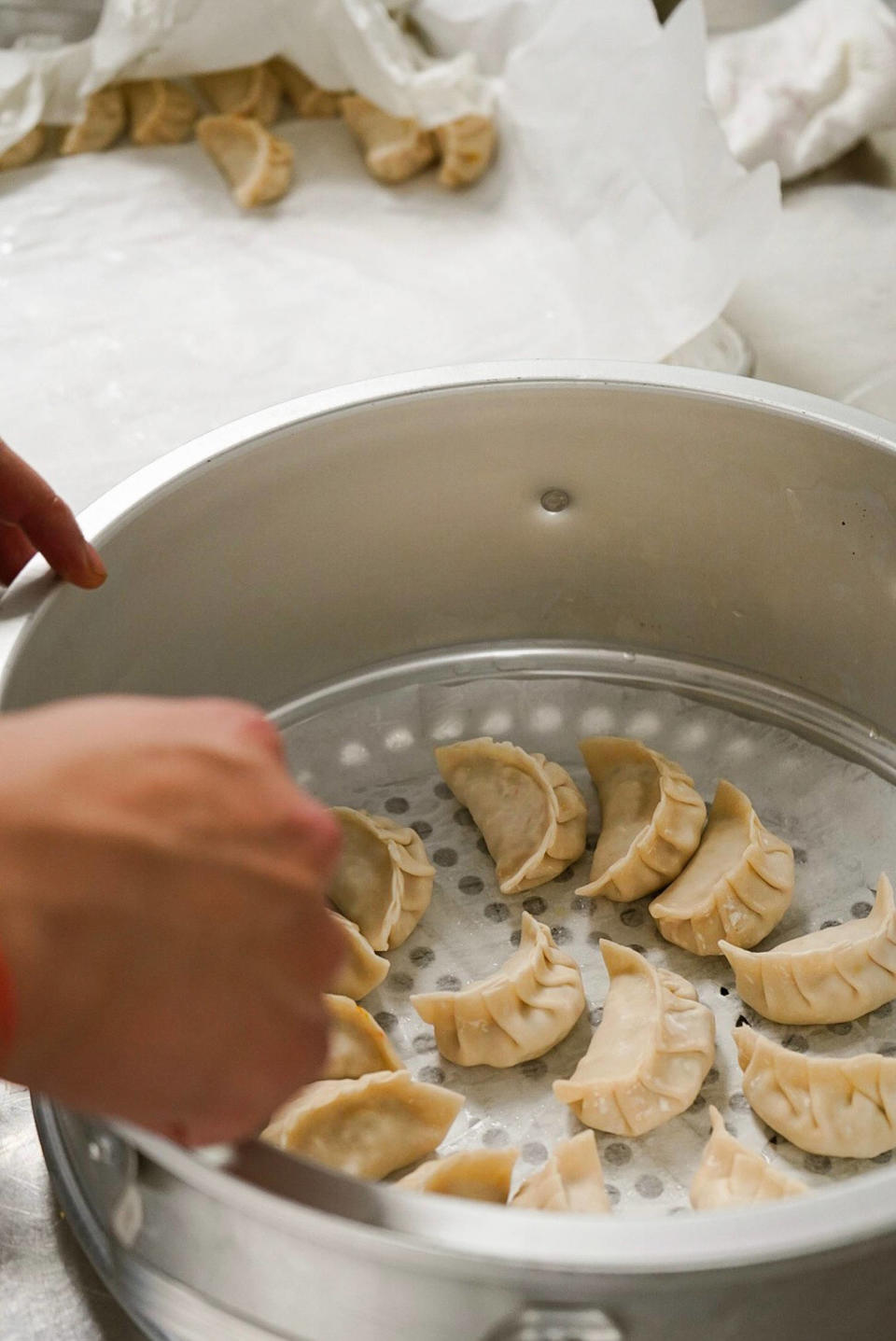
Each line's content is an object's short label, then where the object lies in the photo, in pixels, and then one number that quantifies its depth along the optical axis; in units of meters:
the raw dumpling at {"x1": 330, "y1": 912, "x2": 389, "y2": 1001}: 1.00
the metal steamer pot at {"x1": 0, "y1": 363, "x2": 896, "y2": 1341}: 1.05
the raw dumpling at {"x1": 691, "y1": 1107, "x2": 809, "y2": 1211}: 0.83
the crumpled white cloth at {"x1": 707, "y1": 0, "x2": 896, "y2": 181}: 1.81
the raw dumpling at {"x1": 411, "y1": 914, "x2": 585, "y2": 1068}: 0.96
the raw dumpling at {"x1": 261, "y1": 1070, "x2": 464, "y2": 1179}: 0.89
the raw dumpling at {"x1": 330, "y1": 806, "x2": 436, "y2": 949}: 1.05
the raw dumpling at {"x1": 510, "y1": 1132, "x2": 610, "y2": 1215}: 0.83
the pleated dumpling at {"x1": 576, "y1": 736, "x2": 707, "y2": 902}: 1.08
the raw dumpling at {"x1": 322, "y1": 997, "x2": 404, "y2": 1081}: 0.95
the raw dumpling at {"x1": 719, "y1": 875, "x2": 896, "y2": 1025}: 0.98
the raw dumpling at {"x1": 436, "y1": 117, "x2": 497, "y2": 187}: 1.89
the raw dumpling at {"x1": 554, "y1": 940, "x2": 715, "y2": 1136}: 0.92
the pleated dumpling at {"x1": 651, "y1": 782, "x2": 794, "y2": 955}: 1.04
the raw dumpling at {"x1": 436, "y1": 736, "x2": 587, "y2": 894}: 1.10
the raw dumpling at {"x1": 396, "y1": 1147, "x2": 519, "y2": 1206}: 0.84
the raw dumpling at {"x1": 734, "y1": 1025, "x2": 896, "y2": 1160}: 0.90
